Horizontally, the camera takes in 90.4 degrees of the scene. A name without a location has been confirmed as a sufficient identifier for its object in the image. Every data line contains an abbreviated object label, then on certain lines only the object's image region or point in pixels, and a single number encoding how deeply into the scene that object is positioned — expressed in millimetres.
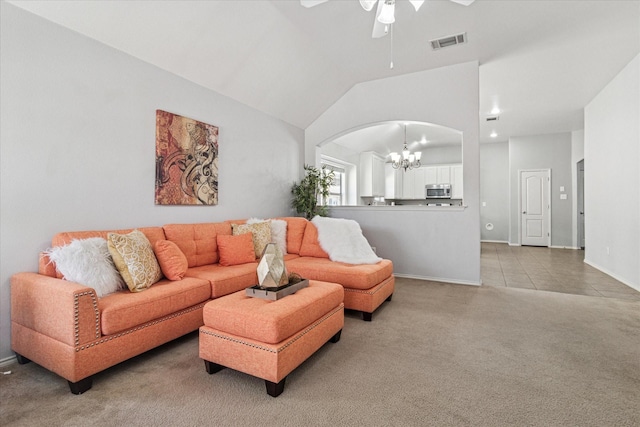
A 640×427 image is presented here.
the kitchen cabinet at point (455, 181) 9142
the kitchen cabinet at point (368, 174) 7777
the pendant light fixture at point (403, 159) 6925
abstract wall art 3264
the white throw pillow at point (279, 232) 4086
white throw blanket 3508
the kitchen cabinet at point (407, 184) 9664
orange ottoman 1795
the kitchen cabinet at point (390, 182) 8781
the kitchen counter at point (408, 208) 4477
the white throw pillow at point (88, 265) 2113
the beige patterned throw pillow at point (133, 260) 2332
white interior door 8297
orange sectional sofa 1831
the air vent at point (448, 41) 3748
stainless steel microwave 9047
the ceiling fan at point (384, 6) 2215
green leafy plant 5234
